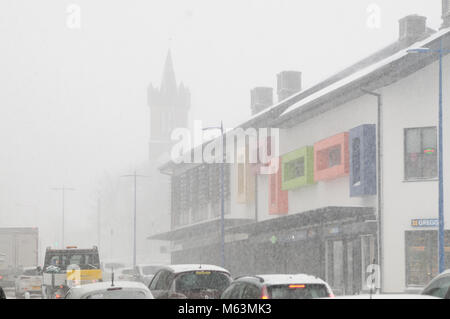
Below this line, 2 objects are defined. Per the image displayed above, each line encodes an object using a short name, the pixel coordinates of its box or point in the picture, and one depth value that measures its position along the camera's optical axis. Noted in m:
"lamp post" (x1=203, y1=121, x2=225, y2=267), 45.87
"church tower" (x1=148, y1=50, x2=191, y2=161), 181.38
